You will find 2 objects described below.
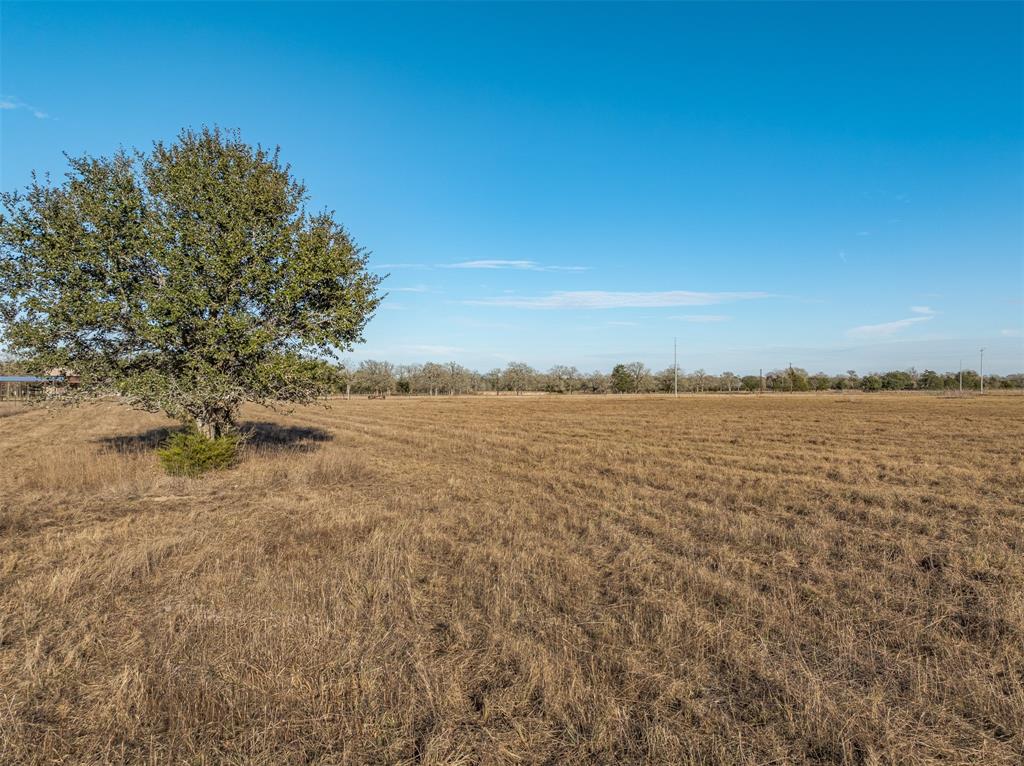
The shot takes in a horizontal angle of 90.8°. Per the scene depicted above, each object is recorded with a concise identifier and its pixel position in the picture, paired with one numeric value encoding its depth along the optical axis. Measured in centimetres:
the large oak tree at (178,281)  1398
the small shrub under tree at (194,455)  1484
